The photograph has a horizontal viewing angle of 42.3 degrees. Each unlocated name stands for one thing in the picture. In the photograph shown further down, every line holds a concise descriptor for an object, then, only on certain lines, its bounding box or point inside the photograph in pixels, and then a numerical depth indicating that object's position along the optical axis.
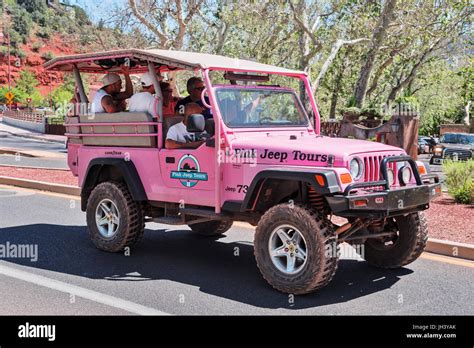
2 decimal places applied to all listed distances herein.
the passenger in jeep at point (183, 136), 6.98
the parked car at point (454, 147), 27.01
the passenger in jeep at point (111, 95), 7.93
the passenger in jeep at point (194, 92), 7.63
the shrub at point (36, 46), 115.31
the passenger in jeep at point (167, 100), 7.66
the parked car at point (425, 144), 40.97
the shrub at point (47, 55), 107.62
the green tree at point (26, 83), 97.50
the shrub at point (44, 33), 120.31
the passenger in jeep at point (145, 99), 7.37
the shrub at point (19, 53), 110.79
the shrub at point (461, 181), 10.77
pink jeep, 5.72
